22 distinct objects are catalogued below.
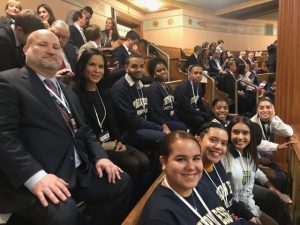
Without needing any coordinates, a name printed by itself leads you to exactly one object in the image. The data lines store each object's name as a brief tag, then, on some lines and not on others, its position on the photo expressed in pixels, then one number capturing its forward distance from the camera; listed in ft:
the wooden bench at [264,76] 18.47
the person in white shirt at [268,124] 6.98
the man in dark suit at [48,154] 2.77
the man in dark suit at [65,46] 5.77
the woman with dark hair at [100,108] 4.74
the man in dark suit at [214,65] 17.41
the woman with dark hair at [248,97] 13.07
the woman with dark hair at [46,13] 7.55
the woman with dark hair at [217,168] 3.86
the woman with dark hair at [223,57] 19.95
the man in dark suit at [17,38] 4.34
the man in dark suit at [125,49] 10.38
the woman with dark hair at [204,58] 17.20
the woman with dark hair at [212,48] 19.02
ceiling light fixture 22.56
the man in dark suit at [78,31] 9.85
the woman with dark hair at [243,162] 4.74
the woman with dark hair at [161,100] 6.86
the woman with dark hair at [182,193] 2.58
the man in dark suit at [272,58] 17.67
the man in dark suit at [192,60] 16.35
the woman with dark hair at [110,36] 12.27
